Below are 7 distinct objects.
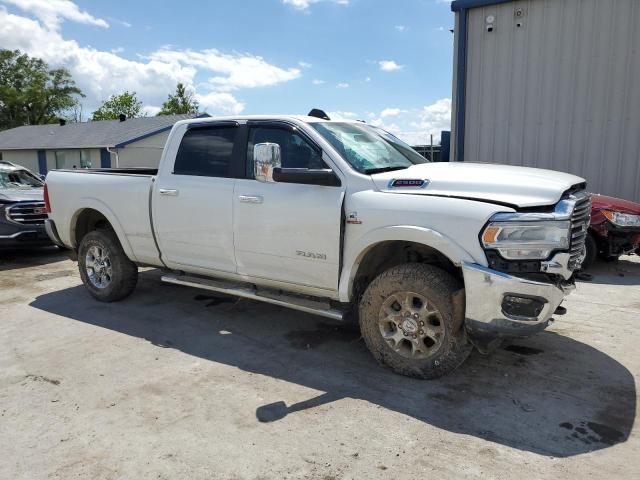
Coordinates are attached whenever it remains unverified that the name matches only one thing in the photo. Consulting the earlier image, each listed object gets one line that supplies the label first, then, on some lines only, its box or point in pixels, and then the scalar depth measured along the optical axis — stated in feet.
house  107.04
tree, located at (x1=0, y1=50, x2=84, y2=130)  179.22
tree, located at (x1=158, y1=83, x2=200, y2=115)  190.70
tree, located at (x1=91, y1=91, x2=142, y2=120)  214.28
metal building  30.81
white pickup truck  11.44
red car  23.50
